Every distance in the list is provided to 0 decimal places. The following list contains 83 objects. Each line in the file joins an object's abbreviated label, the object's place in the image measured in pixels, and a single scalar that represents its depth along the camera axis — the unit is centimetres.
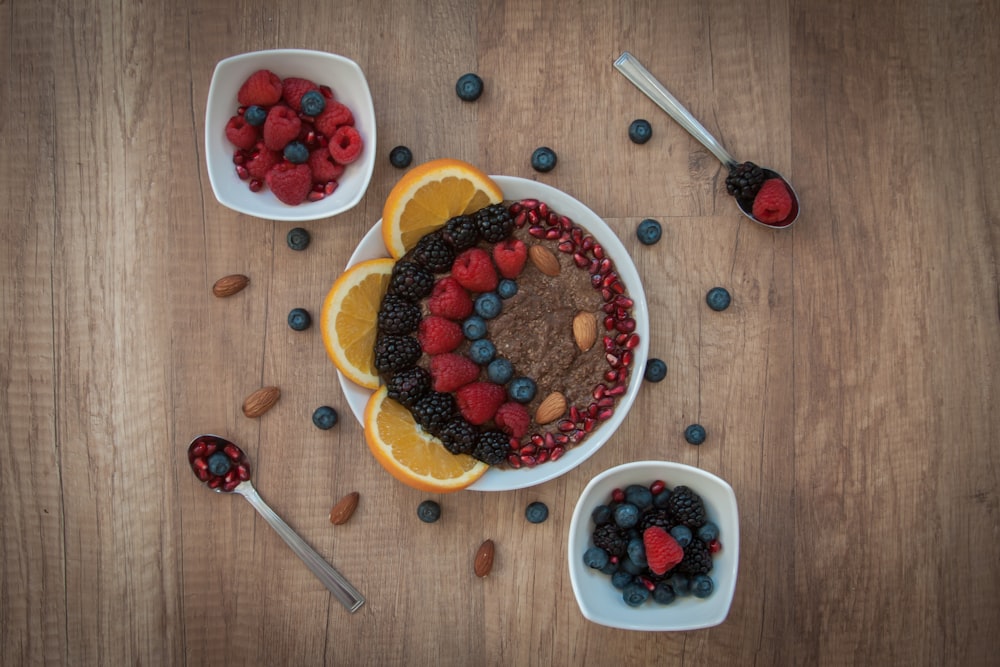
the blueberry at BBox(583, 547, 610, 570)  77
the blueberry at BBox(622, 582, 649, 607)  77
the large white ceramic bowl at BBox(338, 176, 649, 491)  78
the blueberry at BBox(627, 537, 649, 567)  77
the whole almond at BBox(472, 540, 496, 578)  81
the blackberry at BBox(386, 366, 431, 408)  77
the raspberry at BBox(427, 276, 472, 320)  77
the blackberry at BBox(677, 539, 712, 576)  77
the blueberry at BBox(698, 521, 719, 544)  77
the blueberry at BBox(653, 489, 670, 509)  78
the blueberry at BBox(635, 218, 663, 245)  81
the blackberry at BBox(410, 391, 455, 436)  77
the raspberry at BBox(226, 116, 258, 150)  78
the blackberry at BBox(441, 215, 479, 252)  77
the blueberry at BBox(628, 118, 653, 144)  81
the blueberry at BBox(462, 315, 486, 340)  78
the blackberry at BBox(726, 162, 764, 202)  79
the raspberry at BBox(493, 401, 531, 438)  78
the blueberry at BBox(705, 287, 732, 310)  81
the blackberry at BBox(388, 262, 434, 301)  77
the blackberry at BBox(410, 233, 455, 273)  77
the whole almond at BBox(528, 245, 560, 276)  78
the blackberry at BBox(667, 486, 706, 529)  77
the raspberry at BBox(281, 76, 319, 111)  79
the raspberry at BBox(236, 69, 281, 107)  78
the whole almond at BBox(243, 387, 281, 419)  81
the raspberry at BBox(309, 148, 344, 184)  79
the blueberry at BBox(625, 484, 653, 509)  78
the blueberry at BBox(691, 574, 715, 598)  77
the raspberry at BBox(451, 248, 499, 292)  77
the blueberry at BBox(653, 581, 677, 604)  77
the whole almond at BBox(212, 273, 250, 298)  81
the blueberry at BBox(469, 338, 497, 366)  78
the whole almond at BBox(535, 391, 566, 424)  79
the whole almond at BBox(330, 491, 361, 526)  81
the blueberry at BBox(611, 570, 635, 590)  78
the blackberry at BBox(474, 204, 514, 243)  77
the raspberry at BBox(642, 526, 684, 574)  75
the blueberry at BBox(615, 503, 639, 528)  77
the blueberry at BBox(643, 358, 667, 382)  81
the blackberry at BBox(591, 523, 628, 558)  77
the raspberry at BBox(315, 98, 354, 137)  79
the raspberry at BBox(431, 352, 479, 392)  77
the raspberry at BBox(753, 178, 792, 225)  79
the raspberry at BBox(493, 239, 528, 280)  77
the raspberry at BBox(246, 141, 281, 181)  79
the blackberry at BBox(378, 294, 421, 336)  77
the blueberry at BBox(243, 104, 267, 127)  79
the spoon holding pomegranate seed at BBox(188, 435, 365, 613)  81
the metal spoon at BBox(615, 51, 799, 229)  81
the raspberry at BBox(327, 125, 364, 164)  78
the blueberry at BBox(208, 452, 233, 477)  81
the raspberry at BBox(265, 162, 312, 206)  78
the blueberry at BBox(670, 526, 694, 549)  77
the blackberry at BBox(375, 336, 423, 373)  77
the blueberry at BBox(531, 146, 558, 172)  81
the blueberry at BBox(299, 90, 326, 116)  78
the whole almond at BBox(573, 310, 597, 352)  79
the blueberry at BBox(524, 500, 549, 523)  81
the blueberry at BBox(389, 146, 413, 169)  81
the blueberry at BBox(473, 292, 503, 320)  78
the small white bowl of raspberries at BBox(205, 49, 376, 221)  78
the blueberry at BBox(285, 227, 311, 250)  81
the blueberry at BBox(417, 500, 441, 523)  81
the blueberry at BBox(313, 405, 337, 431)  81
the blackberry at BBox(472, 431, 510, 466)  77
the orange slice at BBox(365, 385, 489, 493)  77
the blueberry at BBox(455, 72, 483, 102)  81
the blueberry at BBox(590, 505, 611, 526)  78
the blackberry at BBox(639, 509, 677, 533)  77
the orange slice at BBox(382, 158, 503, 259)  76
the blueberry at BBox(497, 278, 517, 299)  79
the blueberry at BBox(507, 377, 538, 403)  78
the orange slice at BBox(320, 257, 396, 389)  76
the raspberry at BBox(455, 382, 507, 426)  77
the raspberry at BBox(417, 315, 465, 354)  77
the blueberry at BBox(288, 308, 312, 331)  81
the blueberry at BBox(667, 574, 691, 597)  77
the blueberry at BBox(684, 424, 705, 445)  81
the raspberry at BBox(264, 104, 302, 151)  78
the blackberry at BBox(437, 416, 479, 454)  77
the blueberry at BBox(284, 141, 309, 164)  79
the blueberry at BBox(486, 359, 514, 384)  78
